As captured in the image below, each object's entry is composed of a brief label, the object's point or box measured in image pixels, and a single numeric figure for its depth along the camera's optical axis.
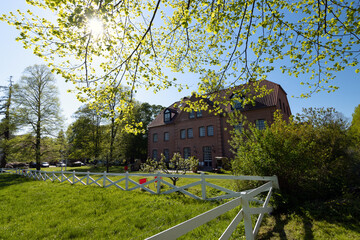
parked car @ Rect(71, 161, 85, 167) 42.67
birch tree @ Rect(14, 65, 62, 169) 19.95
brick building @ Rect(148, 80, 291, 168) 20.11
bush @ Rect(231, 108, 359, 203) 5.92
